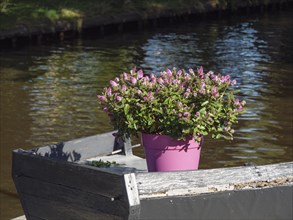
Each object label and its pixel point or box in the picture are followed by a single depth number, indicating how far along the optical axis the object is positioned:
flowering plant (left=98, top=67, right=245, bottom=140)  6.90
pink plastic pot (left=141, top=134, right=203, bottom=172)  7.02
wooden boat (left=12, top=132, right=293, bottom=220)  6.14
